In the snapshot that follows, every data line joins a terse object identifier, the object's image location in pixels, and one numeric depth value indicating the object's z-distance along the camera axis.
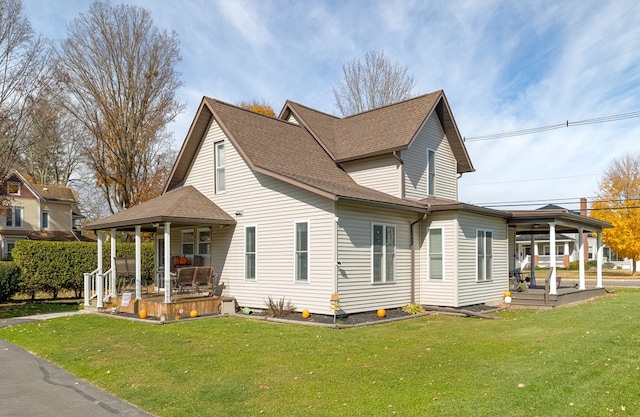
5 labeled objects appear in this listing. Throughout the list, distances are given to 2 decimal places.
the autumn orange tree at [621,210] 38.06
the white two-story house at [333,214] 14.64
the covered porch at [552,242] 17.58
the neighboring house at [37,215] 42.03
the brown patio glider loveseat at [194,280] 15.68
